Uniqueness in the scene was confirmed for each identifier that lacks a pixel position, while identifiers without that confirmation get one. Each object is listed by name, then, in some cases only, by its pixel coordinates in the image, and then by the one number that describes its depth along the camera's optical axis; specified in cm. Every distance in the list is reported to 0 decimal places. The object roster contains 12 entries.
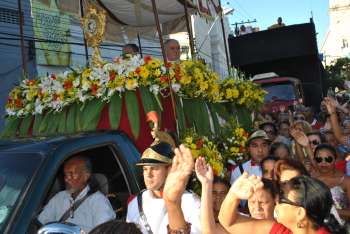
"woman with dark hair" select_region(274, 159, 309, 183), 393
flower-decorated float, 420
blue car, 249
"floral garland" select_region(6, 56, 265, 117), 425
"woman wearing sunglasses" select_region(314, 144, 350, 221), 443
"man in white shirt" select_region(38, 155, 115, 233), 308
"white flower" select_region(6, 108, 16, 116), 478
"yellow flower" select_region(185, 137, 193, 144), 416
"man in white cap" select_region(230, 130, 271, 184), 517
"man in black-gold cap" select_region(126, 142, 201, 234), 302
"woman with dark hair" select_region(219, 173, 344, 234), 261
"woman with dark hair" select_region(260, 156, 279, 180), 453
